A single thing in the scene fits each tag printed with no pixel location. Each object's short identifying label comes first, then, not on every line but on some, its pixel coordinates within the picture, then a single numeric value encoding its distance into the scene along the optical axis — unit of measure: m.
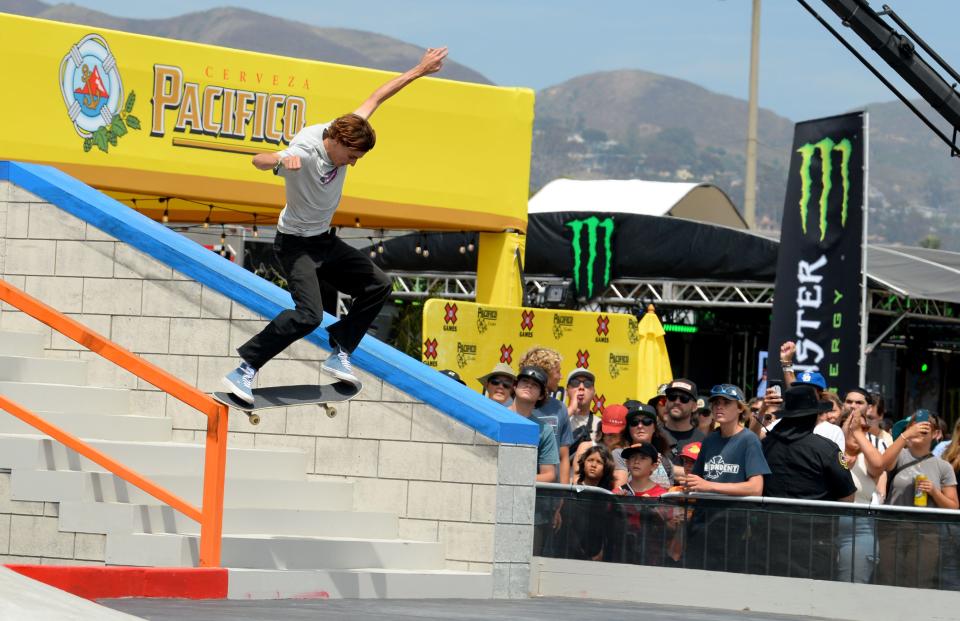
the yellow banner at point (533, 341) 26.59
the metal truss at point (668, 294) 42.28
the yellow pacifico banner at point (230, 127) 29.18
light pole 68.71
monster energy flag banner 29.22
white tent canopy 54.54
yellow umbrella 31.19
